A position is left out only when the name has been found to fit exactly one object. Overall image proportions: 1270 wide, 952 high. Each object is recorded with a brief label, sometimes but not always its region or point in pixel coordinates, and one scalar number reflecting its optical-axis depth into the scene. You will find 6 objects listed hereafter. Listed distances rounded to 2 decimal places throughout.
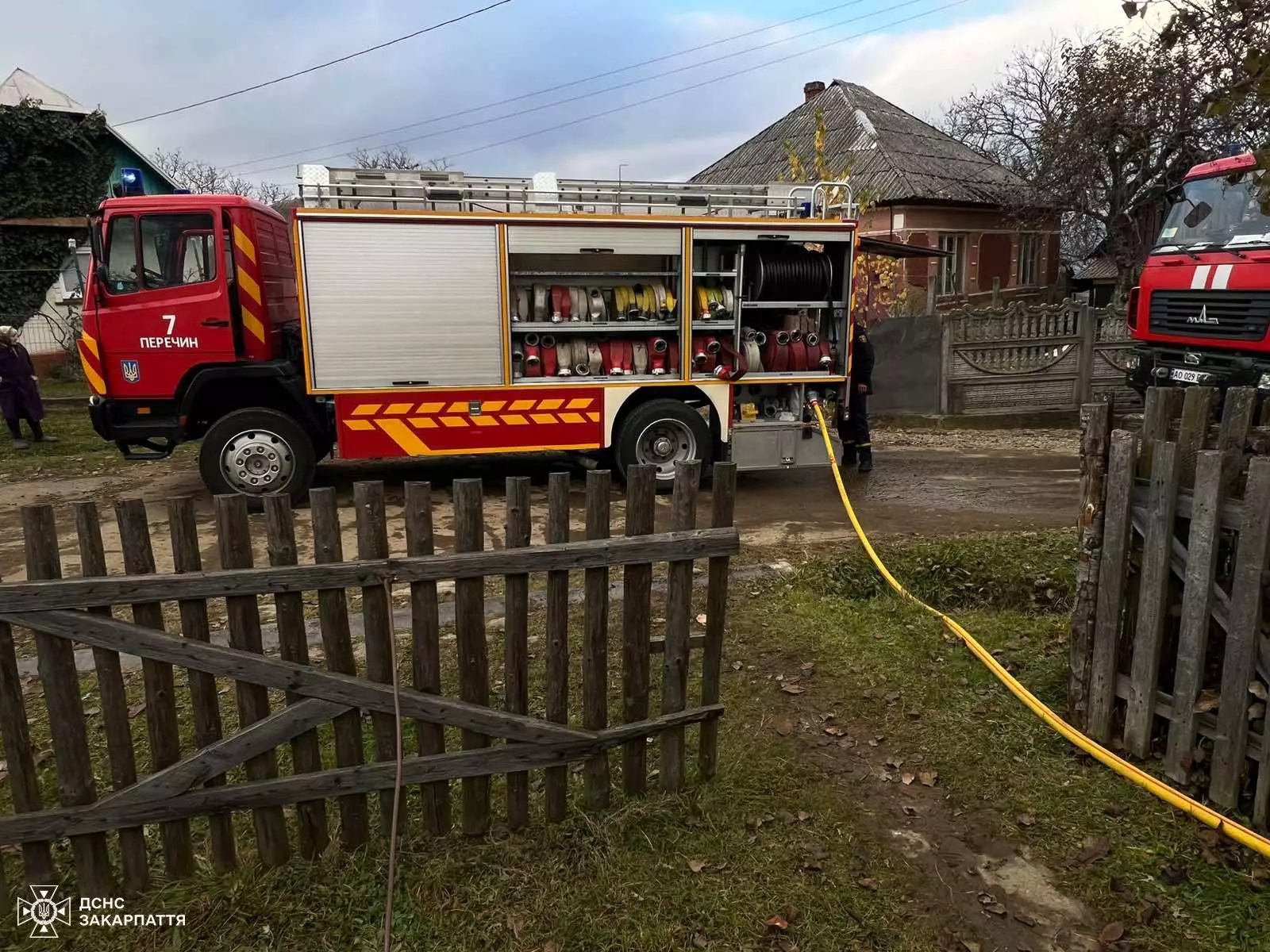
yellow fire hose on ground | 2.77
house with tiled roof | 25.34
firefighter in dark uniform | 9.19
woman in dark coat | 10.92
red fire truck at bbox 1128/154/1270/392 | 8.13
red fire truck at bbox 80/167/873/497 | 7.27
